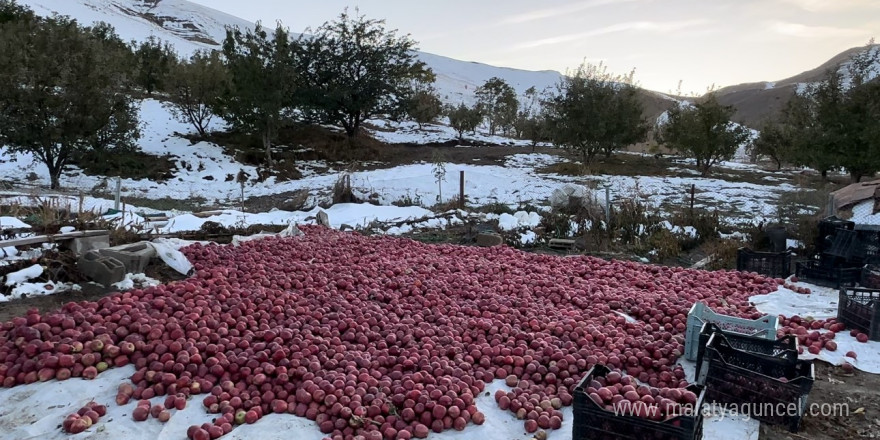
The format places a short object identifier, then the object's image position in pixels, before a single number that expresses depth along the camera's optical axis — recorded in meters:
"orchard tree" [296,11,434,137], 22.25
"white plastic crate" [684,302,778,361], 3.37
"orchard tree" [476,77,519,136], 35.66
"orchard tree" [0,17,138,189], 12.99
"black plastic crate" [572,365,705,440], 2.17
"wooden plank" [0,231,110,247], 4.77
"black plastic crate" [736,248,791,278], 5.80
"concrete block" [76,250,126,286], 4.73
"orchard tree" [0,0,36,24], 22.33
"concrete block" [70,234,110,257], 5.17
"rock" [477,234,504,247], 7.34
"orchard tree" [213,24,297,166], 18.33
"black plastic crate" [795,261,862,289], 5.10
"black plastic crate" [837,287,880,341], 3.80
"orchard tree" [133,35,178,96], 25.12
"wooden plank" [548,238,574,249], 7.57
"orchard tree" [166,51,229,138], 19.69
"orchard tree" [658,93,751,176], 18.41
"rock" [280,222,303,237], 7.05
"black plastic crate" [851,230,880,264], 5.16
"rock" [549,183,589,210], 9.32
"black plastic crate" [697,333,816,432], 2.70
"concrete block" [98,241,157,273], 5.01
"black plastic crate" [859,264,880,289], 4.60
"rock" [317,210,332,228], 8.28
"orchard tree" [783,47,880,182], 13.37
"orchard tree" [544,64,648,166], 18.06
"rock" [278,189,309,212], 10.95
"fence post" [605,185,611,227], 8.09
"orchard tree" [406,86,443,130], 31.25
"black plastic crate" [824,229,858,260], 5.10
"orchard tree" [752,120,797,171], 21.33
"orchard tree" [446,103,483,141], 29.22
